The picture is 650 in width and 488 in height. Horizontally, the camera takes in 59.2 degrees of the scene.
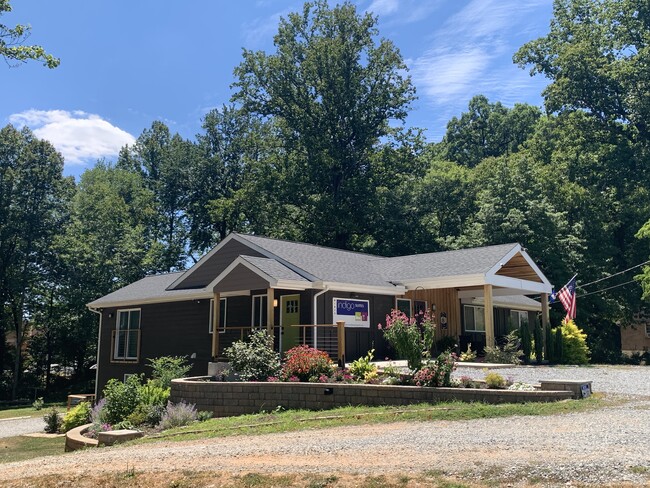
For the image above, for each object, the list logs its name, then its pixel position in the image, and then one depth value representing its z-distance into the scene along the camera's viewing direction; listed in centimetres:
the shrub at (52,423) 1944
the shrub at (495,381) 1141
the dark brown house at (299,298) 1759
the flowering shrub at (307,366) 1330
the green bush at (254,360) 1410
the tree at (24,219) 3634
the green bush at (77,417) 1800
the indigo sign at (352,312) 1795
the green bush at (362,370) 1313
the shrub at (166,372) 1600
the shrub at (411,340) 1198
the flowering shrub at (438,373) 1140
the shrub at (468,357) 1892
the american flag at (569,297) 2261
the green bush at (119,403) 1354
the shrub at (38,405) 2862
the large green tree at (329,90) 4184
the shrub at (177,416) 1239
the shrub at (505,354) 1830
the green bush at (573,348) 2053
